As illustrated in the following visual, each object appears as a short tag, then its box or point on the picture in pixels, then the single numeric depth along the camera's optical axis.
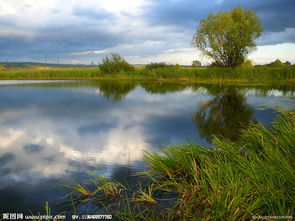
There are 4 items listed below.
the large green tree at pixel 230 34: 34.03
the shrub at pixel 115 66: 40.31
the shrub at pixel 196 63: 53.41
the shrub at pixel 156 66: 38.90
